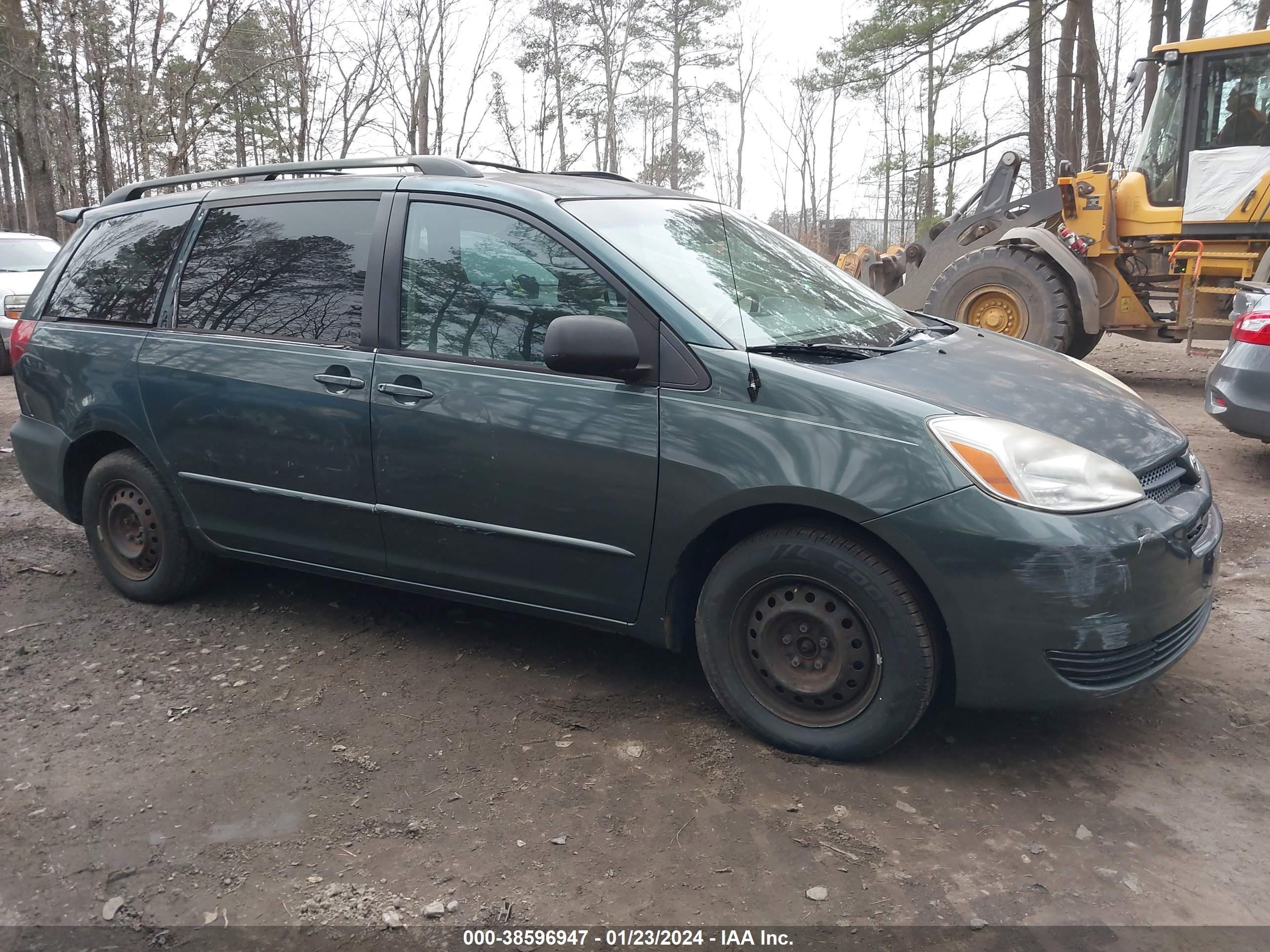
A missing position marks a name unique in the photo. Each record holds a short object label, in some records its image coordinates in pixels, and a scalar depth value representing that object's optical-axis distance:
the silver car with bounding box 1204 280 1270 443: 5.51
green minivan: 2.71
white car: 11.38
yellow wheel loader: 9.15
